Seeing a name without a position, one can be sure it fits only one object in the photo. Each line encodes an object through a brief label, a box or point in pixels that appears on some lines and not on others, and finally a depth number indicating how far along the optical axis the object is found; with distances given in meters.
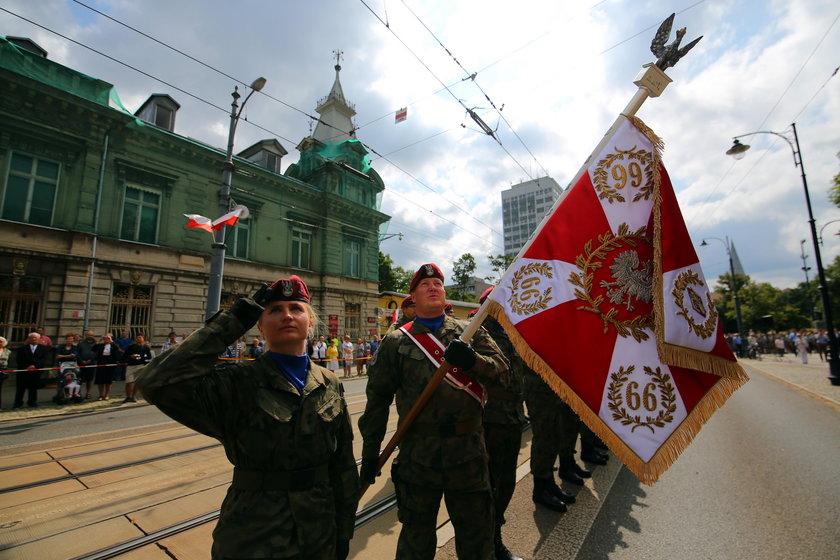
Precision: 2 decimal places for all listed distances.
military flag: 2.32
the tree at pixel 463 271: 51.25
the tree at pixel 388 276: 43.84
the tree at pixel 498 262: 44.46
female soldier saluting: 1.56
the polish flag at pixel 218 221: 10.53
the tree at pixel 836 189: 16.78
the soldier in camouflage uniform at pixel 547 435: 3.91
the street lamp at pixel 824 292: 11.99
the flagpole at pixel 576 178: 2.30
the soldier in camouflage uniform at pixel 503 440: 3.22
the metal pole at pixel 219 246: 10.50
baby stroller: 9.92
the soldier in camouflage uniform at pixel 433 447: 2.33
